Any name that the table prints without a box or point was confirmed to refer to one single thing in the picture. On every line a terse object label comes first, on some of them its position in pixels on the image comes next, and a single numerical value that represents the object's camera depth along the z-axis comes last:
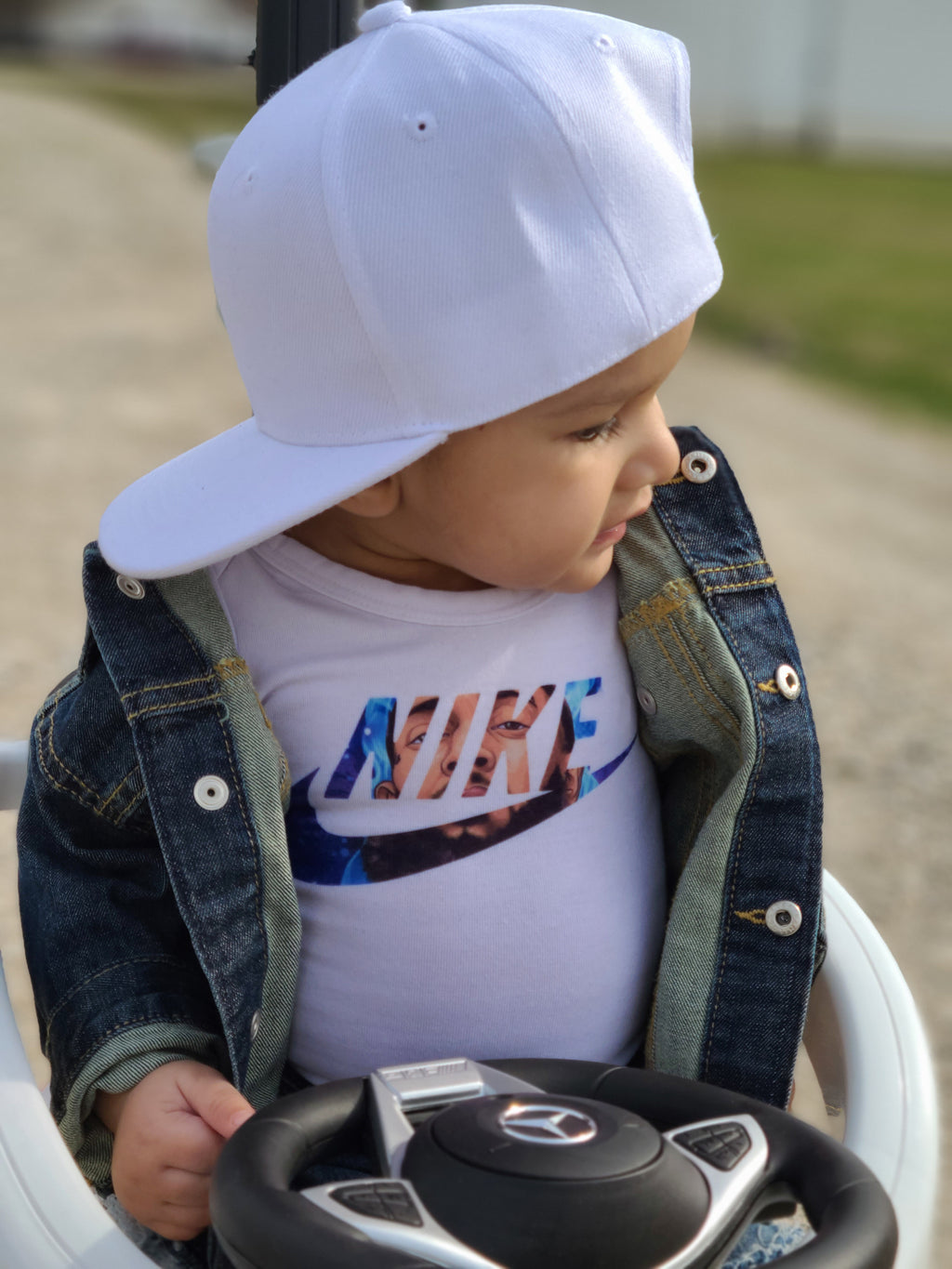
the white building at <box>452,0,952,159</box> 26.86
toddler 0.78
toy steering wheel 0.58
